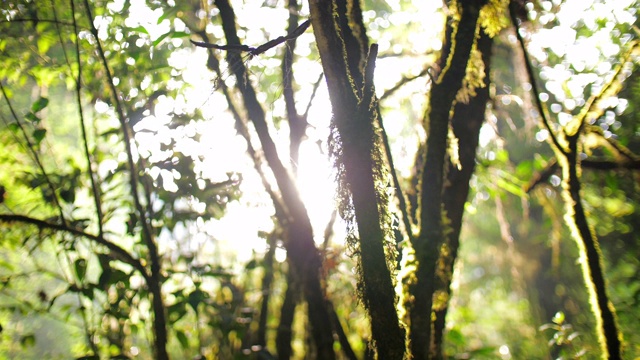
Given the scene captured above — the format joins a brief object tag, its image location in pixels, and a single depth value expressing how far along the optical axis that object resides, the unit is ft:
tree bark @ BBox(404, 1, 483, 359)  5.74
